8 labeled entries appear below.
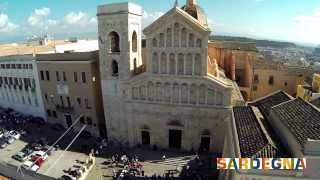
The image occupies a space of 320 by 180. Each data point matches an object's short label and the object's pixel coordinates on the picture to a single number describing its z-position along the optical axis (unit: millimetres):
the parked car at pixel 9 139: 30746
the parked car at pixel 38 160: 25400
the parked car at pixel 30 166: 24425
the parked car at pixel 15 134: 31600
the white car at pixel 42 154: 26268
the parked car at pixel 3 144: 30155
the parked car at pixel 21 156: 26742
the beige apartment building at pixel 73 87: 29710
